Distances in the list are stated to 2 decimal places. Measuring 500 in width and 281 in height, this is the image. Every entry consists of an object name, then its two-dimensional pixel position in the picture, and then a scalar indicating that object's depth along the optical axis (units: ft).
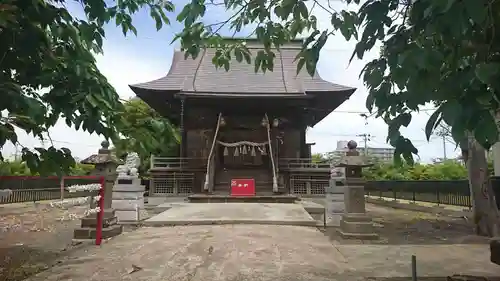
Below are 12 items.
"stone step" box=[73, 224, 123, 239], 24.71
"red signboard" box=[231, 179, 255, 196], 55.36
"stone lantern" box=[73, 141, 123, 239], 24.89
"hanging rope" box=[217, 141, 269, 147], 60.54
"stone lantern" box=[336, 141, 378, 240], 26.91
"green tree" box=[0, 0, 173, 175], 8.00
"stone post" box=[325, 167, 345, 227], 36.32
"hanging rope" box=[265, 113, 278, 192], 56.43
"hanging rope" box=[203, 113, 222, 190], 57.09
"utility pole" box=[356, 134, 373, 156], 156.02
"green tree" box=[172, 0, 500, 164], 4.94
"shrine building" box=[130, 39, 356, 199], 60.13
